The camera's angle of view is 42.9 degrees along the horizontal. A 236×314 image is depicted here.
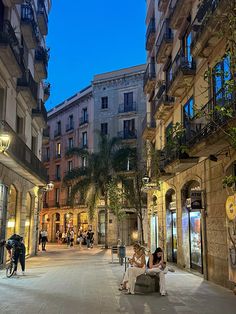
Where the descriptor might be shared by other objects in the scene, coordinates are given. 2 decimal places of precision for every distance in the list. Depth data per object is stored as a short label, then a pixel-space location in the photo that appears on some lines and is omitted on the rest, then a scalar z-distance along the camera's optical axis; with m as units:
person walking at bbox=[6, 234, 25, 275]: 10.24
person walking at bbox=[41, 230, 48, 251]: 22.90
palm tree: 24.55
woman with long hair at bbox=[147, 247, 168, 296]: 7.69
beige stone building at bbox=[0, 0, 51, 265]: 11.90
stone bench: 7.80
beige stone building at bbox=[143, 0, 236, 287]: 8.65
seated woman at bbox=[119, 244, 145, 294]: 7.72
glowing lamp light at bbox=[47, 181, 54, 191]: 20.64
